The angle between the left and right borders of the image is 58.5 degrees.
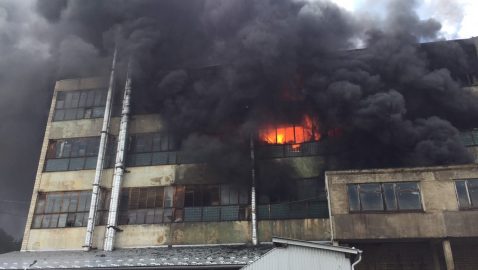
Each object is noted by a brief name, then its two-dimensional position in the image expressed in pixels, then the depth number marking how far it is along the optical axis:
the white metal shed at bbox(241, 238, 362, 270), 14.40
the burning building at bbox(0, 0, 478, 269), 18.50
